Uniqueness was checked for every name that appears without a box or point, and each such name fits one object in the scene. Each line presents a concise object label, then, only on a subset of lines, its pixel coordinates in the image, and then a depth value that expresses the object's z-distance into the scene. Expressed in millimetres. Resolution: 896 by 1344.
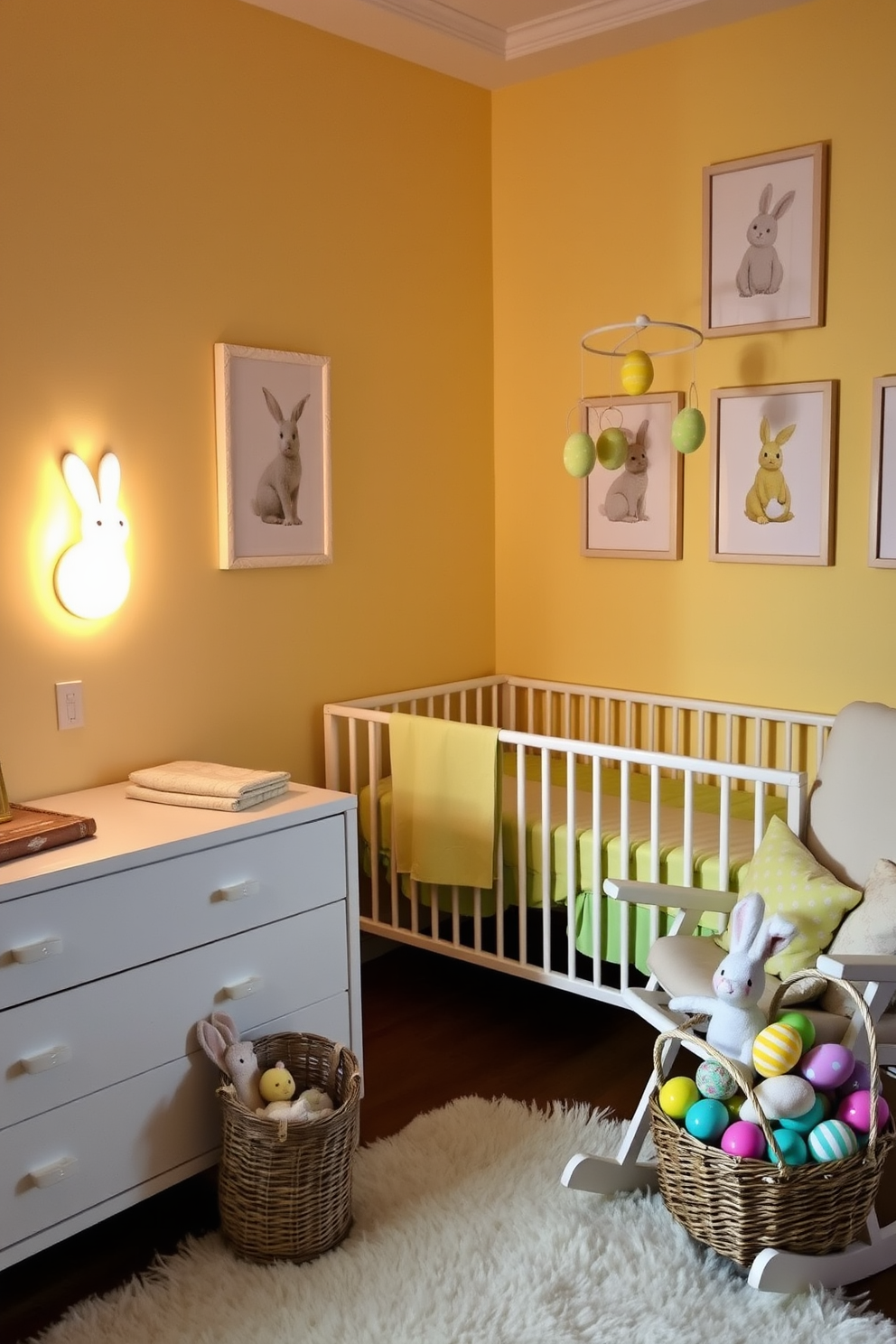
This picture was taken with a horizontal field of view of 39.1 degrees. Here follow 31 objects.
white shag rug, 1935
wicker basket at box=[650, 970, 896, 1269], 1939
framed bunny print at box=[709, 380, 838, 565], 2959
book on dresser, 2086
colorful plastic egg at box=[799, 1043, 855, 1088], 2004
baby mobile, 2928
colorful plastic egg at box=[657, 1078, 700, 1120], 2068
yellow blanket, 2861
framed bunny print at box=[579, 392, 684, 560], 3260
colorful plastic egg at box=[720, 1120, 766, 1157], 1958
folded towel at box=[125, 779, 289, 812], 2406
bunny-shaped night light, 2521
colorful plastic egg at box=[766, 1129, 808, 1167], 1949
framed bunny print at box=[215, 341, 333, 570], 2850
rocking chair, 2004
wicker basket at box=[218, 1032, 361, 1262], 2076
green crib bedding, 2664
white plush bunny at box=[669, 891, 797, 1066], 2051
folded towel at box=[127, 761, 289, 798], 2426
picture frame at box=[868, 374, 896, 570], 2830
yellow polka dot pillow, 2303
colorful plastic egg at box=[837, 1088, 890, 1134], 1995
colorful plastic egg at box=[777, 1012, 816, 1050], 2068
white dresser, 2002
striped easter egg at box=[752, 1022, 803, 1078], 1993
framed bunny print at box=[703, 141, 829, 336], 2904
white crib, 2639
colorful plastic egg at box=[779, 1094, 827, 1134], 1984
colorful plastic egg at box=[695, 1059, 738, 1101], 2047
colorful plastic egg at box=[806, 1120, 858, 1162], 1942
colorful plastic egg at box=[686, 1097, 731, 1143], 2012
